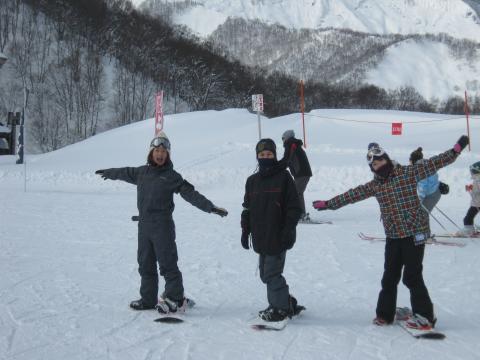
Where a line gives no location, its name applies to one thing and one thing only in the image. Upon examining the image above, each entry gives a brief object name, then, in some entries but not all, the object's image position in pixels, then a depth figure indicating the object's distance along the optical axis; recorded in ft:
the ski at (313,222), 30.11
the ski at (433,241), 23.64
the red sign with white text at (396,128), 59.98
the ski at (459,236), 25.23
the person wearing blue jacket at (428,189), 23.56
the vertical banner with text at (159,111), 41.00
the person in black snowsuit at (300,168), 29.43
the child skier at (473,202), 24.87
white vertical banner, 48.19
